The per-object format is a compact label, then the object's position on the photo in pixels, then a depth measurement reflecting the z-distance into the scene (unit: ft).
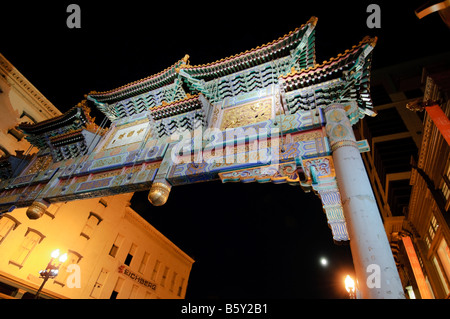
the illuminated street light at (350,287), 28.99
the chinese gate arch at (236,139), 16.14
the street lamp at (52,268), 31.59
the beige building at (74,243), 45.91
